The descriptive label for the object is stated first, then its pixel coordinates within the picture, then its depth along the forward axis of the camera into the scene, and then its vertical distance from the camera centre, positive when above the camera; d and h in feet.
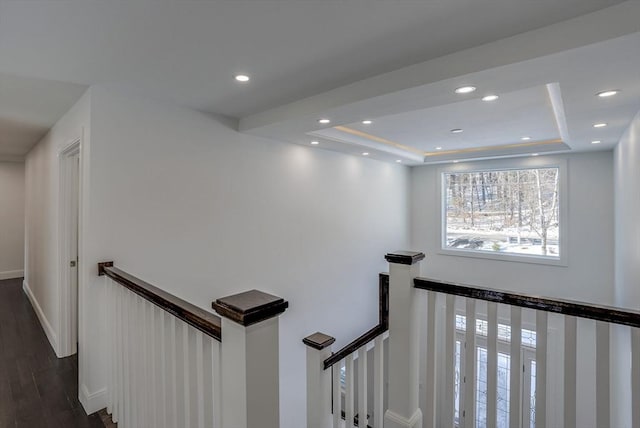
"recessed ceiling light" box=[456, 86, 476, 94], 6.91 +2.82
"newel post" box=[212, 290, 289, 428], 3.00 -1.49
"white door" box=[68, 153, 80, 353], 9.81 -0.76
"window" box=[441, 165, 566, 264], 17.07 -0.03
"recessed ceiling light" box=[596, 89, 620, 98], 7.10 +2.80
